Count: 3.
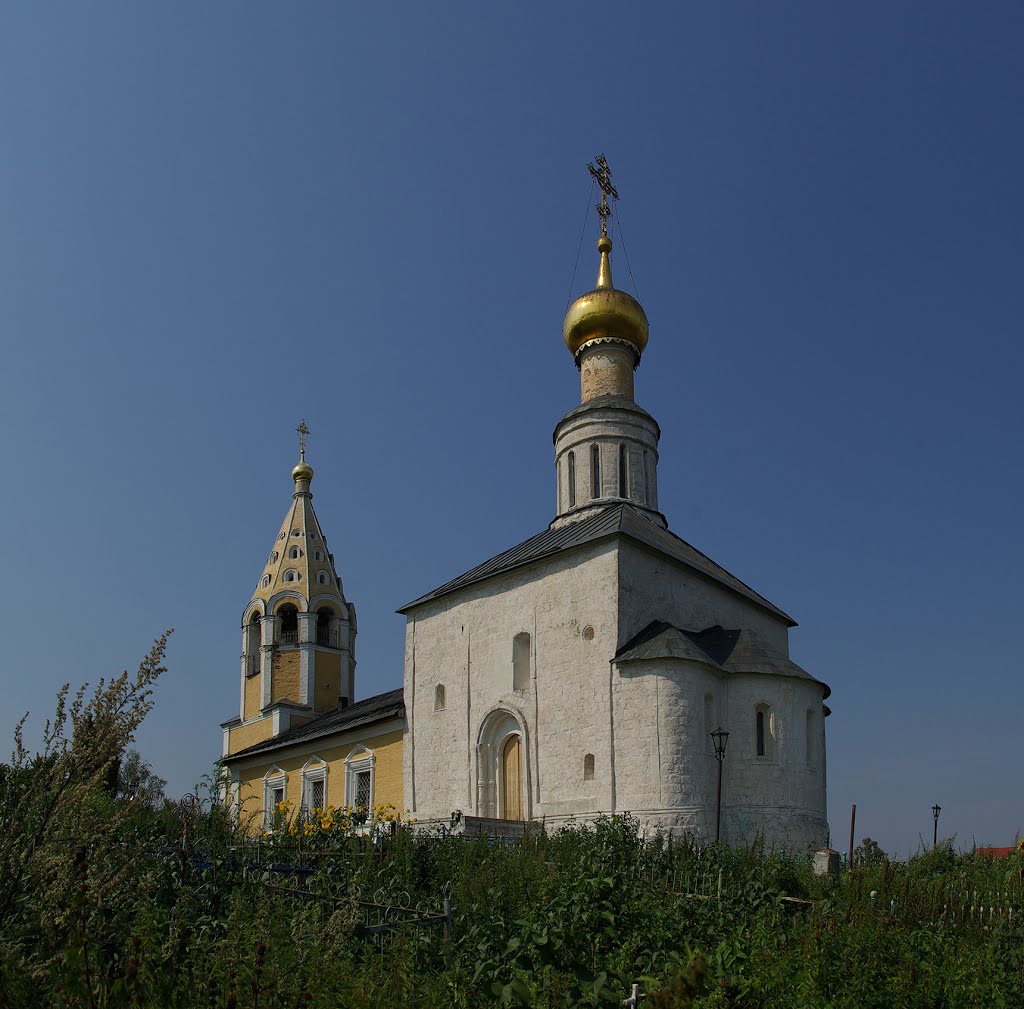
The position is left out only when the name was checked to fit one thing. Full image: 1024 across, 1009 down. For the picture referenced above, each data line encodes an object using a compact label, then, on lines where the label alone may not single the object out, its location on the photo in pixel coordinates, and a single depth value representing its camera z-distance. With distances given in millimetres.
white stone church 16297
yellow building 25797
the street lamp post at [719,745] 14547
